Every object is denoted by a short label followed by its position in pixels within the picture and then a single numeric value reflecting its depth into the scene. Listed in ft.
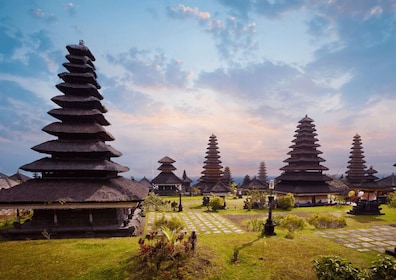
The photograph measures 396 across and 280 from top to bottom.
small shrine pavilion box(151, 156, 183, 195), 159.02
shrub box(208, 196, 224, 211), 91.66
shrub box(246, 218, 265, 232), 53.97
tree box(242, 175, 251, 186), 202.84
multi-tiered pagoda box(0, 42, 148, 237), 48.14
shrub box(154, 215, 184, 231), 44.81
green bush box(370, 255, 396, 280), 23.00
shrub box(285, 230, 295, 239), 43.04
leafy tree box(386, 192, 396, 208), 58.69
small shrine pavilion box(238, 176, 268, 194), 154.18
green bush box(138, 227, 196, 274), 26.76
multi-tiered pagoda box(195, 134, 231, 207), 162.20
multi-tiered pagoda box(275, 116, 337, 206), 108.99
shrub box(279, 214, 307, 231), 52.59
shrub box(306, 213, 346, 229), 56.23
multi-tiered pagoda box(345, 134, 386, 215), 125.29
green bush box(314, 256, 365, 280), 22.44
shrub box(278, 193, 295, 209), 95.45
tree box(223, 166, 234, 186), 195.95
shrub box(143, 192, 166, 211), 90.22
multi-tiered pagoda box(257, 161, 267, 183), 256.46
